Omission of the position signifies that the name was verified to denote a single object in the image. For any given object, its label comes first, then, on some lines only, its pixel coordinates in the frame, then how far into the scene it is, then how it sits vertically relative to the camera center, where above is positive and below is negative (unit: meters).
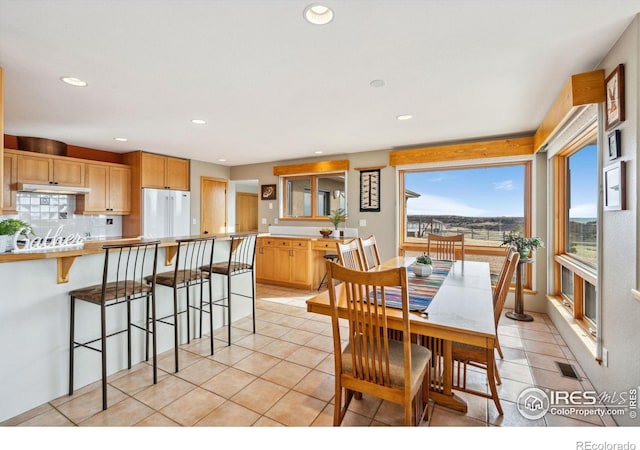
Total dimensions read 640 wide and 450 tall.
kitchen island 1.92 -0.71
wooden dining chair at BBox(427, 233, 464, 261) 3.60 -0.25
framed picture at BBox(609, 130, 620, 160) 1.87 +0.50
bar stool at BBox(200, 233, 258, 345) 2.98 -0.43
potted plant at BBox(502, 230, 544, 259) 3.57 -0.21
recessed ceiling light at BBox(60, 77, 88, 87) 2.41 +1.14
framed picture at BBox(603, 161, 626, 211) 1.80 +0.24
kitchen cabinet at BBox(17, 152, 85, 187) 3.98 +0.73
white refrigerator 5.04 +0.19
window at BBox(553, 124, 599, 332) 2.66 -0.01
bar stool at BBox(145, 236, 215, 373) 2.54 -0.44
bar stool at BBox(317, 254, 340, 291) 4.93 -0.58
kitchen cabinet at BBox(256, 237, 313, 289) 5.09 -0.65
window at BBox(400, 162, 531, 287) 4.14 +0.28
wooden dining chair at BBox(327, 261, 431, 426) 1.44 -0.72
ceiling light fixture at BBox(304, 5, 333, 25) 1.61 +1.14
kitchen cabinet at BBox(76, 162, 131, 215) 4.62 +0.52
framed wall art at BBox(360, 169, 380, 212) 4.99 +0.56
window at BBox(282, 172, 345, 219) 5.53 +0.55
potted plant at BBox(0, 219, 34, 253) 1.91 -0.05
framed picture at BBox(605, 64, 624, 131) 1.84 +0.80
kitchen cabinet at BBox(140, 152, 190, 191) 5.04 +0.90
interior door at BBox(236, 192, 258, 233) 8.49 +0.36
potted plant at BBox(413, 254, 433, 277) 2.55 -0.38
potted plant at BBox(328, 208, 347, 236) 5.25 +0.14
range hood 3.91 +0.47
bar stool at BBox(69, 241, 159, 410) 2.04 -0.47
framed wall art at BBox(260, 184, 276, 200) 6.09 +0.65
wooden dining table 1.46 -0.48
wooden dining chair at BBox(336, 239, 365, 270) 2.40 -0.26
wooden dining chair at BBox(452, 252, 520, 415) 1.91 -0.81
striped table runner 1.81 -0.45
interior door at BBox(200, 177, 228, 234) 6.07 +0.38
